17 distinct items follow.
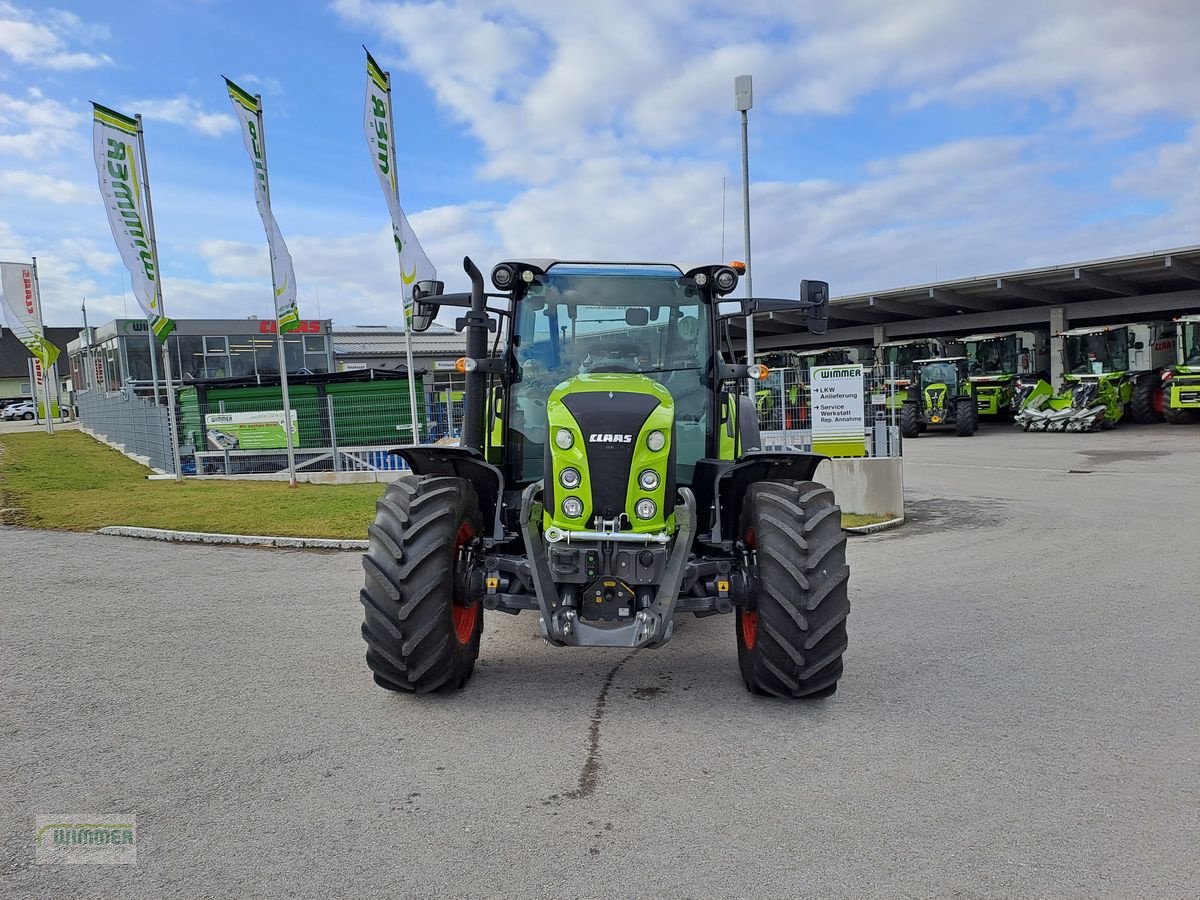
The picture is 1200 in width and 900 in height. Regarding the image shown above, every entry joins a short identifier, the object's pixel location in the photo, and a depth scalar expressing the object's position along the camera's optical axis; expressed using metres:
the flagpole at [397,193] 13.84
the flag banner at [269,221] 14.02
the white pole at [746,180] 13.25
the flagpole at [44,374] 30.19
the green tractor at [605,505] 4.43
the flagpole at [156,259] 15.25
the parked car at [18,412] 59.16
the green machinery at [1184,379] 23.98
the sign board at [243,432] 17.45
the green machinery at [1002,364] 29.83
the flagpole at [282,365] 14.20
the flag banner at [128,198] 14.70
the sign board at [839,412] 11.99
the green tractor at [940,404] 26.30
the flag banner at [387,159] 13.78
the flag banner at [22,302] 30.08
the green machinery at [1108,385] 25.61
